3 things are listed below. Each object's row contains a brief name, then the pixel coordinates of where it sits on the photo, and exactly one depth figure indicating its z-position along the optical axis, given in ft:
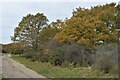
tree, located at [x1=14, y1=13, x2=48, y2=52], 112.20
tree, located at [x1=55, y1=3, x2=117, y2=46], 70.28
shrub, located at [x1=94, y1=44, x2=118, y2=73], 39.31
